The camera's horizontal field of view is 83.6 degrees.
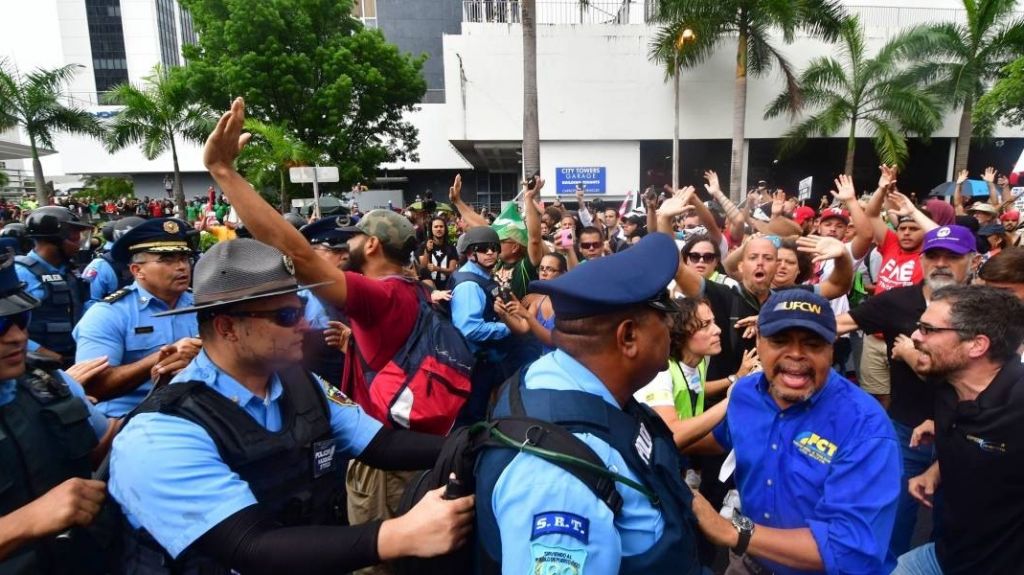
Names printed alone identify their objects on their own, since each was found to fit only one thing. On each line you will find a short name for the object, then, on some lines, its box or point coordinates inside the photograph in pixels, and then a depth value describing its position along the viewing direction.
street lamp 19.06
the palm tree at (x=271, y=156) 18.09
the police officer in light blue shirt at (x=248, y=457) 1.45
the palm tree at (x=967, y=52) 18.98
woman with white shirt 2.47
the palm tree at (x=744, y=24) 18.42
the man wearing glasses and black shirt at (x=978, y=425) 2.26
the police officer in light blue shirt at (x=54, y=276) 4.71
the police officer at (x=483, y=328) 3.80
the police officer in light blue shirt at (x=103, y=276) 5.14
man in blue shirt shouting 1.86
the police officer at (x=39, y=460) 1.63
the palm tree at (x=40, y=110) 22.75
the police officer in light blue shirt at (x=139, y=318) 2.97
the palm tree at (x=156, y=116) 23.59
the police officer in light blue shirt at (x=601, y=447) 1.19
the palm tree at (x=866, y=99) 20.64
